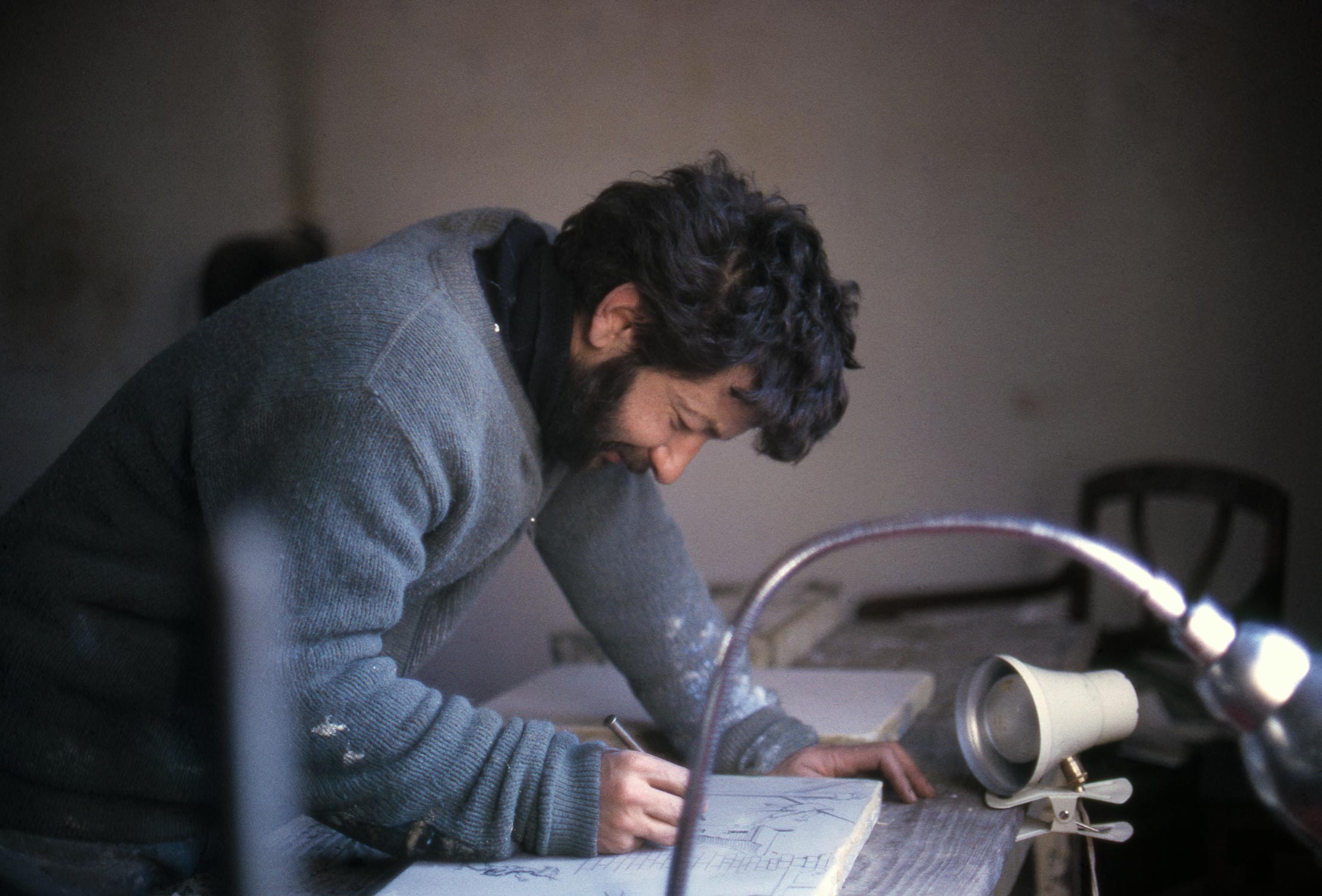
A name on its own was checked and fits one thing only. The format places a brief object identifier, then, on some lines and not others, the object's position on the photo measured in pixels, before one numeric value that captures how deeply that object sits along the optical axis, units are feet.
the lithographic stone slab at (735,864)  3.11
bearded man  3.24
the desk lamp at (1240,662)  2.01
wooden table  3.39
